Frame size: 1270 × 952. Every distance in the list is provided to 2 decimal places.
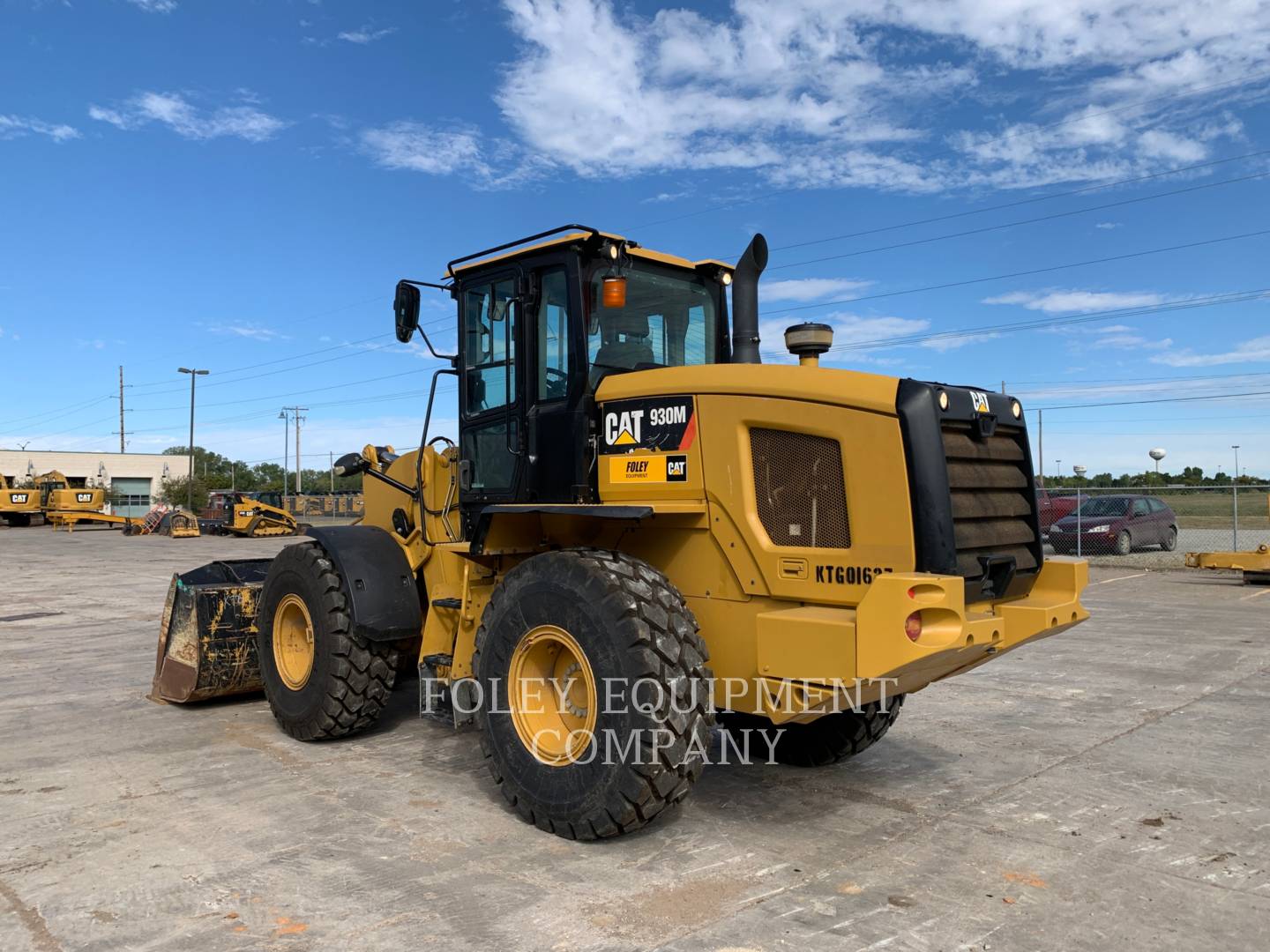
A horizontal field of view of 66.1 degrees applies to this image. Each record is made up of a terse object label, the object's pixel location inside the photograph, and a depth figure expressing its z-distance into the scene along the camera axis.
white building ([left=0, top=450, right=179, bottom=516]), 78.75
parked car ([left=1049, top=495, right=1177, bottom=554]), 19.77
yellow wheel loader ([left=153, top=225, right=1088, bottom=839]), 3.88
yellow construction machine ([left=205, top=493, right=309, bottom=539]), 33.69
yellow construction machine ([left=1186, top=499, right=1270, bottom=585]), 15.05
